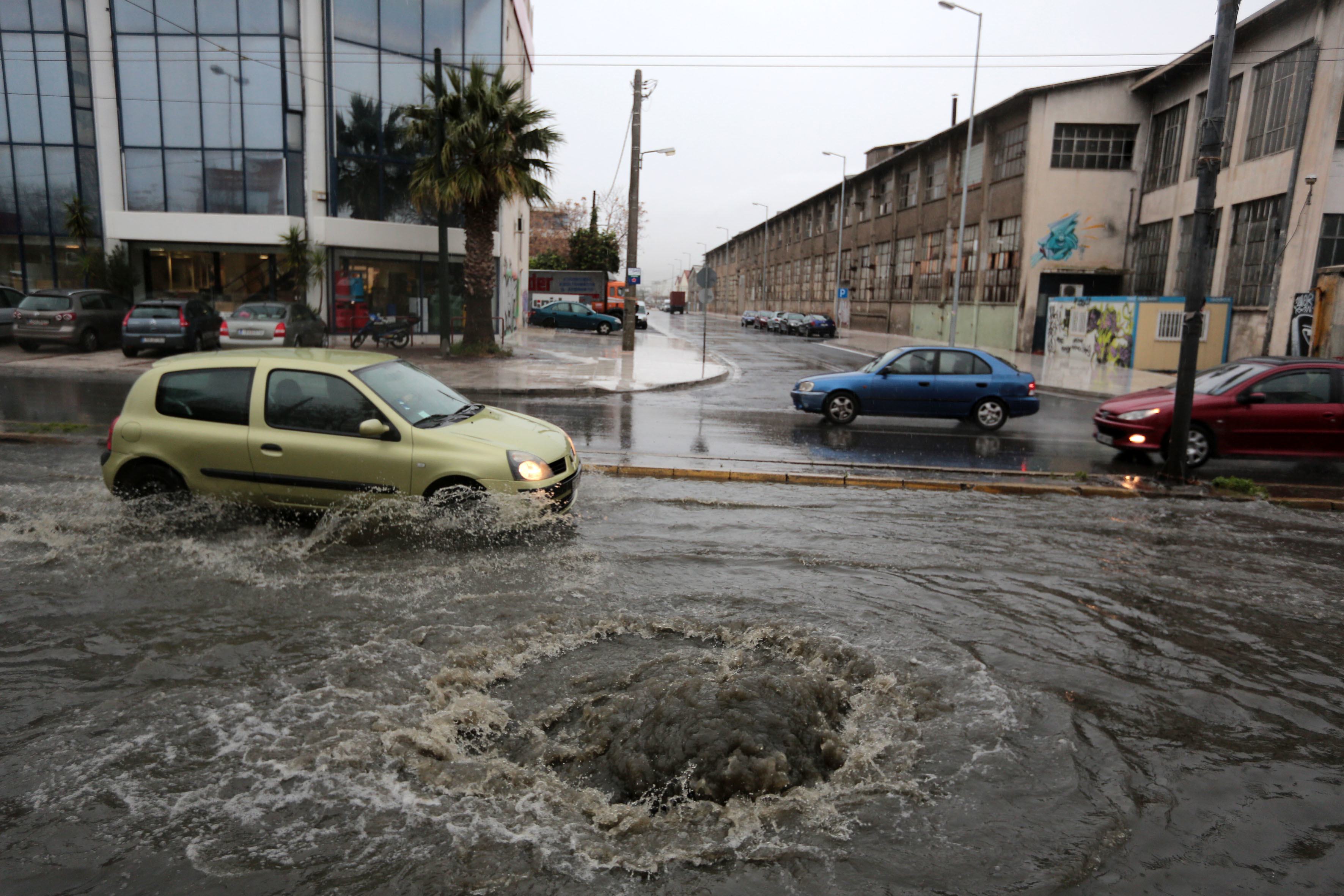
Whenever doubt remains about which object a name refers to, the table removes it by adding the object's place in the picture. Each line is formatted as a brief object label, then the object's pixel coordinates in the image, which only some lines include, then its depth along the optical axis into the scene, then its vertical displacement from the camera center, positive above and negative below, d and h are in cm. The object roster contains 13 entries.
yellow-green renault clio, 667 -120
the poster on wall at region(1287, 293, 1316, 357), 2208 +6
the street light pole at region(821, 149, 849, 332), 5303 +397
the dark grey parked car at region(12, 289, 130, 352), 2050 -102
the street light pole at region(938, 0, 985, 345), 2905 +469
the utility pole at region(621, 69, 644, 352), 2558 +203
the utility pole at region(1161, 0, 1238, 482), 932 +106
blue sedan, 1390 -125
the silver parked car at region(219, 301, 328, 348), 2036 -99
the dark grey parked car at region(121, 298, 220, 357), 1989 -106
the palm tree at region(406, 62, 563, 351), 2147 +353
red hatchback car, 1066 -112
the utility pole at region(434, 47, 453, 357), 2130 +64
